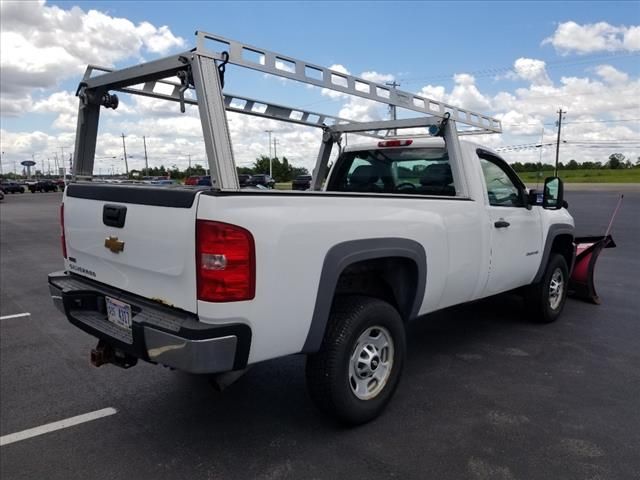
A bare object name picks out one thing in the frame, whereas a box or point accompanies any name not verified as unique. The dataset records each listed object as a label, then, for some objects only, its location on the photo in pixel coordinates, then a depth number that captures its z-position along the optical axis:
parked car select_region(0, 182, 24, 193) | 61.76
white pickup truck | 2.43
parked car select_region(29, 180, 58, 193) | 64.03
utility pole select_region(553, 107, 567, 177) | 81.48
